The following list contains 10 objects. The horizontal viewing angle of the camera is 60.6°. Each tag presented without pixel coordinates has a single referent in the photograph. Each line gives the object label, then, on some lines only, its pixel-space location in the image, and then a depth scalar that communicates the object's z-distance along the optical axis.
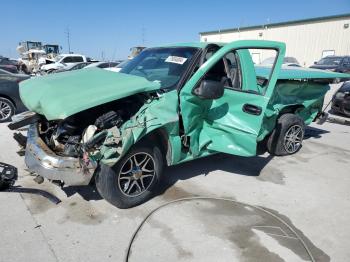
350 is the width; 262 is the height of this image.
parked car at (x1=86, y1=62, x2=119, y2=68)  16.07
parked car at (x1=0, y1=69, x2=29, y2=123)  7.63
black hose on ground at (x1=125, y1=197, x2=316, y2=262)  2.79
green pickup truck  3.01
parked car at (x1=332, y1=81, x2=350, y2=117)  8.61
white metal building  27.61
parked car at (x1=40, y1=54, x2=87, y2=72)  21.58
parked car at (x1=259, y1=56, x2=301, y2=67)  22.10
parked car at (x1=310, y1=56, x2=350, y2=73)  17.47
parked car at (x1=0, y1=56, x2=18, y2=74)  17.43
